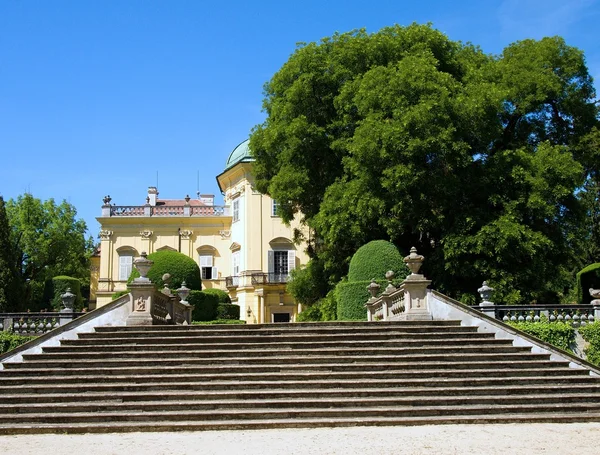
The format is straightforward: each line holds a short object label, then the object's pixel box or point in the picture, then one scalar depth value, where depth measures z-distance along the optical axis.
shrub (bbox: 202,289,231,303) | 39.69
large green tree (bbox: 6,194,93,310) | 44.47
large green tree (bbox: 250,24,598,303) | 21.25
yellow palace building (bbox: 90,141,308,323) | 41.47
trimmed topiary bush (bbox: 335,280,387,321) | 20.36
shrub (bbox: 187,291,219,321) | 29.77
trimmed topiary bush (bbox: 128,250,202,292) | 28.32
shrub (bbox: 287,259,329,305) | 26.08
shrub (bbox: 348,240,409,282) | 20.32
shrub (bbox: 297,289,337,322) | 23.42
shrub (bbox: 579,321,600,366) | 16.09
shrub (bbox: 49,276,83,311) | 35.22
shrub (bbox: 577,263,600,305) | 25.23
